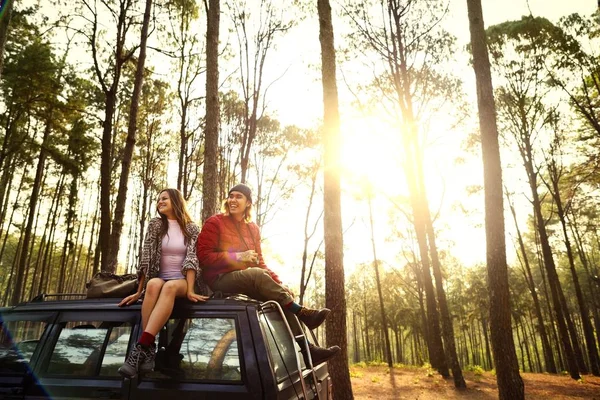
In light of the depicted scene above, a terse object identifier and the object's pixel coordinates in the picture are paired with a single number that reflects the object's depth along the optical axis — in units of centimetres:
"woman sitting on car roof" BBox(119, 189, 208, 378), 243
